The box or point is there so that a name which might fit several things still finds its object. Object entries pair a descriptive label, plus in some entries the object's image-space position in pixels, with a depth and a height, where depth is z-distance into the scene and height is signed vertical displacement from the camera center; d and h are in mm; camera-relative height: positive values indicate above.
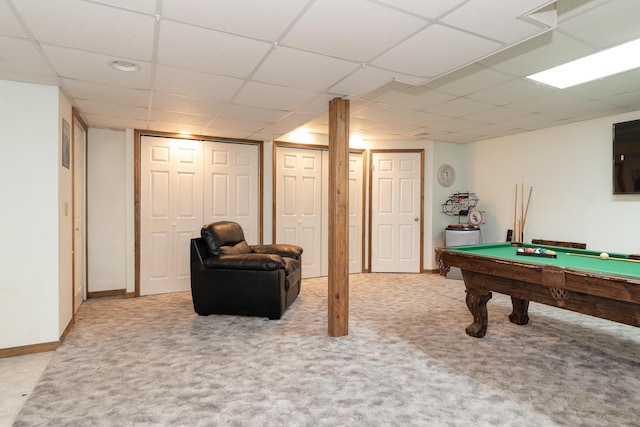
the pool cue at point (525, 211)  5410 -50
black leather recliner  3625 -771
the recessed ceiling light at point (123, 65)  2553 +1046
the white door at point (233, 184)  5207 +339
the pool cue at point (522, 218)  5430 -153
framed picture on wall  3227 +590
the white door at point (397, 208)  6266 -6
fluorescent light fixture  2773 +1235
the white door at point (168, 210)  4840 -52
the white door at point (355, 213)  6160 -100
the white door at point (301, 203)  5625 +68
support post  3197 -163
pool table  2080 -484
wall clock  6340 +600
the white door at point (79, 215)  3852 -115
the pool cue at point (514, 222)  5539 -227
